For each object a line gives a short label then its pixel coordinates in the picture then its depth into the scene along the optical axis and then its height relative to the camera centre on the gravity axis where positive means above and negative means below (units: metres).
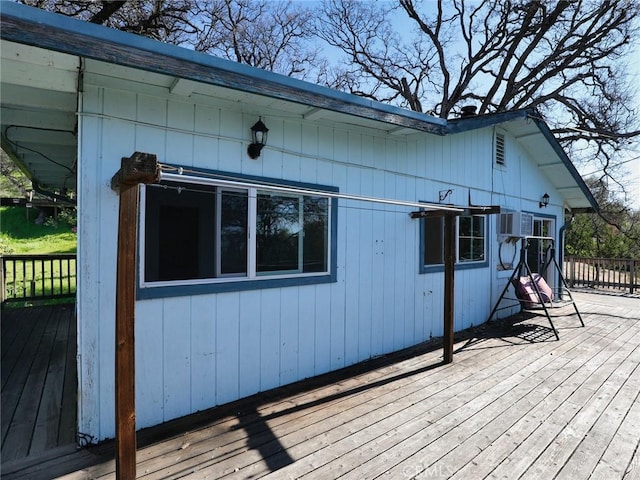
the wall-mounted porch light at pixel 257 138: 3.09 +0.88
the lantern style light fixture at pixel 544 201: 7.44 +0.88
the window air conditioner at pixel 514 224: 6.04 +0.33
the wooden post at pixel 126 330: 1.80 -0.45
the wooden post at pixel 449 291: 3.96 -0.52
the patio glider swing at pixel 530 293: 5.25 -0.76
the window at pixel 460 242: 4.94 +0.02
